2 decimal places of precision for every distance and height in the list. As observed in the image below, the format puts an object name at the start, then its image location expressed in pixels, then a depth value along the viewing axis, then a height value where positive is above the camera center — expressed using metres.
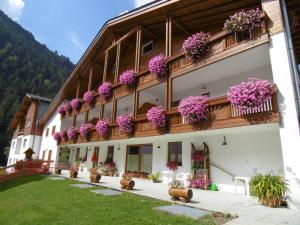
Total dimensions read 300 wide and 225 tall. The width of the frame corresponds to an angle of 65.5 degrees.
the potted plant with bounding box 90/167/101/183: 13.73 -0.61
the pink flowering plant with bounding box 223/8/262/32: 9.34 +5.97
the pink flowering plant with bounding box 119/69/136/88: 15.69 +5.83
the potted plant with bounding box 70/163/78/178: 17.05 -0.44
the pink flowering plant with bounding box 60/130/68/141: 23.69 +3.06
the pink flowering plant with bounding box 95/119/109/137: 16.67 +2.69
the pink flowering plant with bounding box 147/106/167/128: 12.27 +2.63
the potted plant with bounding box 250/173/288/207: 7.74 -0.60
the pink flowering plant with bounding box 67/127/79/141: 21.55 +2.90
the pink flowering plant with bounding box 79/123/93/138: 19.09 +2.88
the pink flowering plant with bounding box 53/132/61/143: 24.97 +2.98
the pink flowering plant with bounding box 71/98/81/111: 22.87 +5.90
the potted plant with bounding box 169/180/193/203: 8.26 -0.87
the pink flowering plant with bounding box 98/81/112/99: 18.11 +5.80
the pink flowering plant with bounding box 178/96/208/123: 10.34 +2.66
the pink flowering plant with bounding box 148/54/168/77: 13.47 +5.79
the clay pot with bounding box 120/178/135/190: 11.26 -0.78
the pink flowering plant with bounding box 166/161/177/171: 14.29 +0.20
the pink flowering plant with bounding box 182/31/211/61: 11.40 +5.95
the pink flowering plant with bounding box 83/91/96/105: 20.45 +5.83
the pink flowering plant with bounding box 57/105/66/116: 26.03 +6.02
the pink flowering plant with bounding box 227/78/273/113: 8.34 +2.72
